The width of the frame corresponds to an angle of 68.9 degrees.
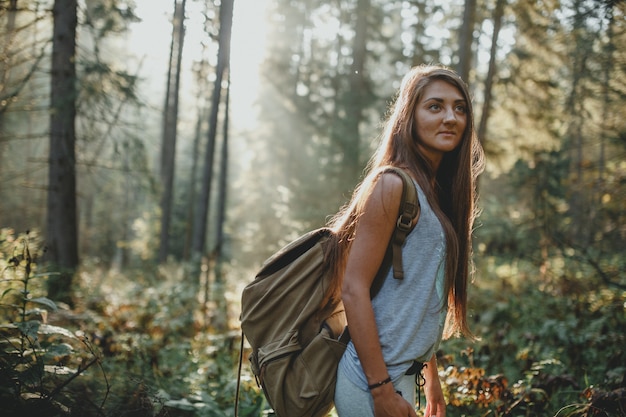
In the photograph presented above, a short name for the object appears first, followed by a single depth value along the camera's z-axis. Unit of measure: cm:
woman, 199
